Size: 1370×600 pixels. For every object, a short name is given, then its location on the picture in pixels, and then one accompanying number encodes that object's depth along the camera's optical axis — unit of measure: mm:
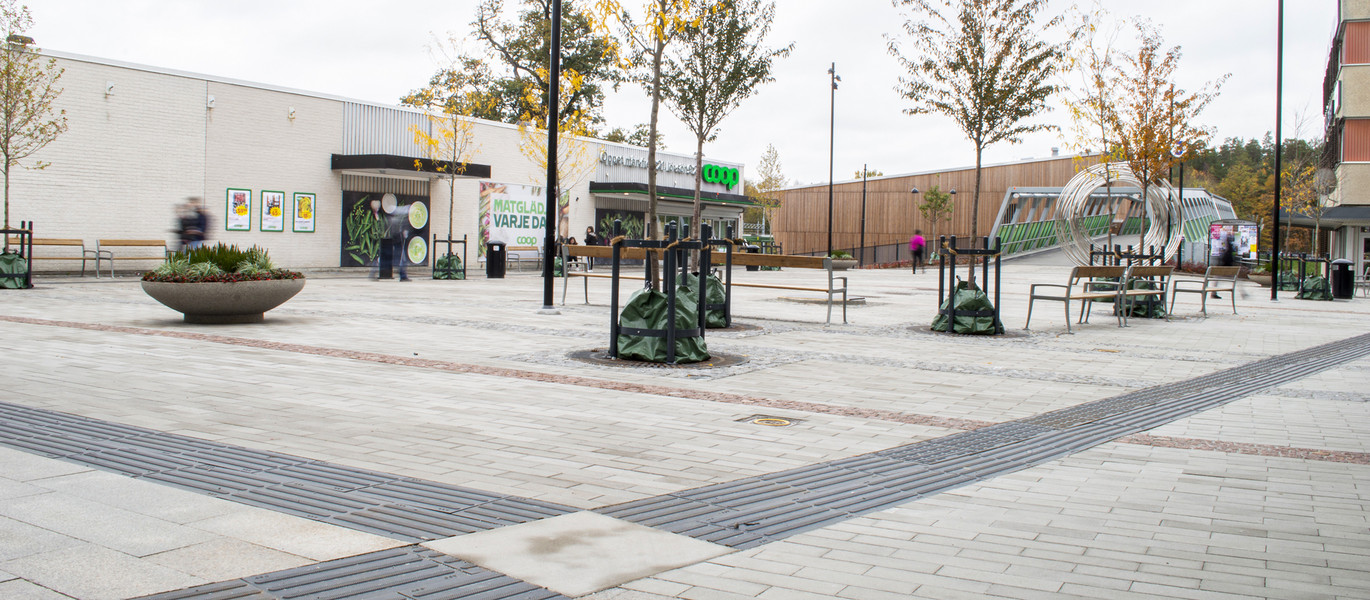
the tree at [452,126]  30000
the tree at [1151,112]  22453
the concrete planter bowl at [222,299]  11164
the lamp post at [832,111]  42531
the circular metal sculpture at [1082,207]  20984
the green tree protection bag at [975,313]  12602
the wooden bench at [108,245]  22109
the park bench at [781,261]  12797
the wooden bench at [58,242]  20167
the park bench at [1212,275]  16841
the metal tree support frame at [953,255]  12414
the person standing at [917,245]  39656
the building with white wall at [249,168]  22984
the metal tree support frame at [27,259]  16777
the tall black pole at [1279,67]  24303
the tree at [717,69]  24109
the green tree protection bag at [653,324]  9117
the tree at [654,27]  12312
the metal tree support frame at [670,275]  8875
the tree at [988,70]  18172
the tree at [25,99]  19500
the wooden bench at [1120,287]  14094
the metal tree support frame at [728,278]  12523
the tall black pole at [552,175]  15430
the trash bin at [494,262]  27016
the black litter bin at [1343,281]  24297
